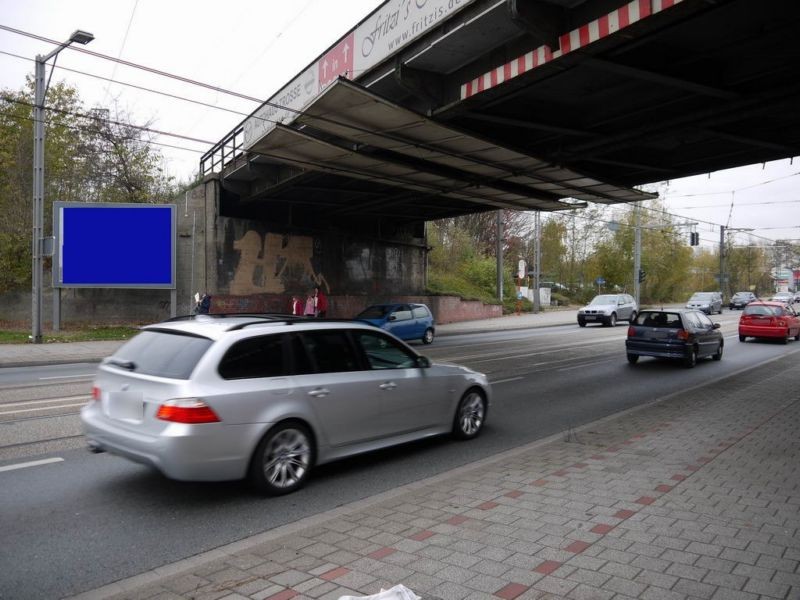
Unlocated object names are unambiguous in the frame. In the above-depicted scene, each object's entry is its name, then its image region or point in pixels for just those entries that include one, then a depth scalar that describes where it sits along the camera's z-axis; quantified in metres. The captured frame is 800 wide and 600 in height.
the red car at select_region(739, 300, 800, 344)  22.61
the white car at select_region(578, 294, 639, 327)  32.81
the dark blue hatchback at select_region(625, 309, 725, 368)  15.02
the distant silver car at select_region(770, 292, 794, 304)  63.90
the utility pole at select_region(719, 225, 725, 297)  60.06
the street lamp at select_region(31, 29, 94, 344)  17.67
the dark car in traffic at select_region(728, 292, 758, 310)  54.28
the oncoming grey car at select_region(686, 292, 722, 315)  45.25
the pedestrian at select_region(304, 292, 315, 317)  23.67
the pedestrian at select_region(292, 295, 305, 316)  23.98
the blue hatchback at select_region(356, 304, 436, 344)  21.05
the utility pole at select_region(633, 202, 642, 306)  44.53
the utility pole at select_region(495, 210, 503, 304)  37.34
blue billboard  21.86
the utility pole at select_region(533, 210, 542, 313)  40.38
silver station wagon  4.84
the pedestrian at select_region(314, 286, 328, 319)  23.68
